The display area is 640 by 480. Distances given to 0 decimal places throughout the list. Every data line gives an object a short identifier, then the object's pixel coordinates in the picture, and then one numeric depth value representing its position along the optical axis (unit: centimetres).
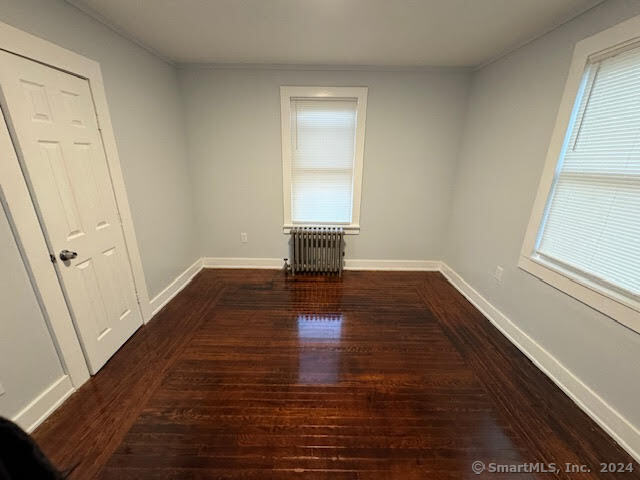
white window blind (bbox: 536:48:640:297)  154
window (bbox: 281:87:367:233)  315
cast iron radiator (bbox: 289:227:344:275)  346
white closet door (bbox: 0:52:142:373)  149
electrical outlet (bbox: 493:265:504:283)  254
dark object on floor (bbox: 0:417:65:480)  57
